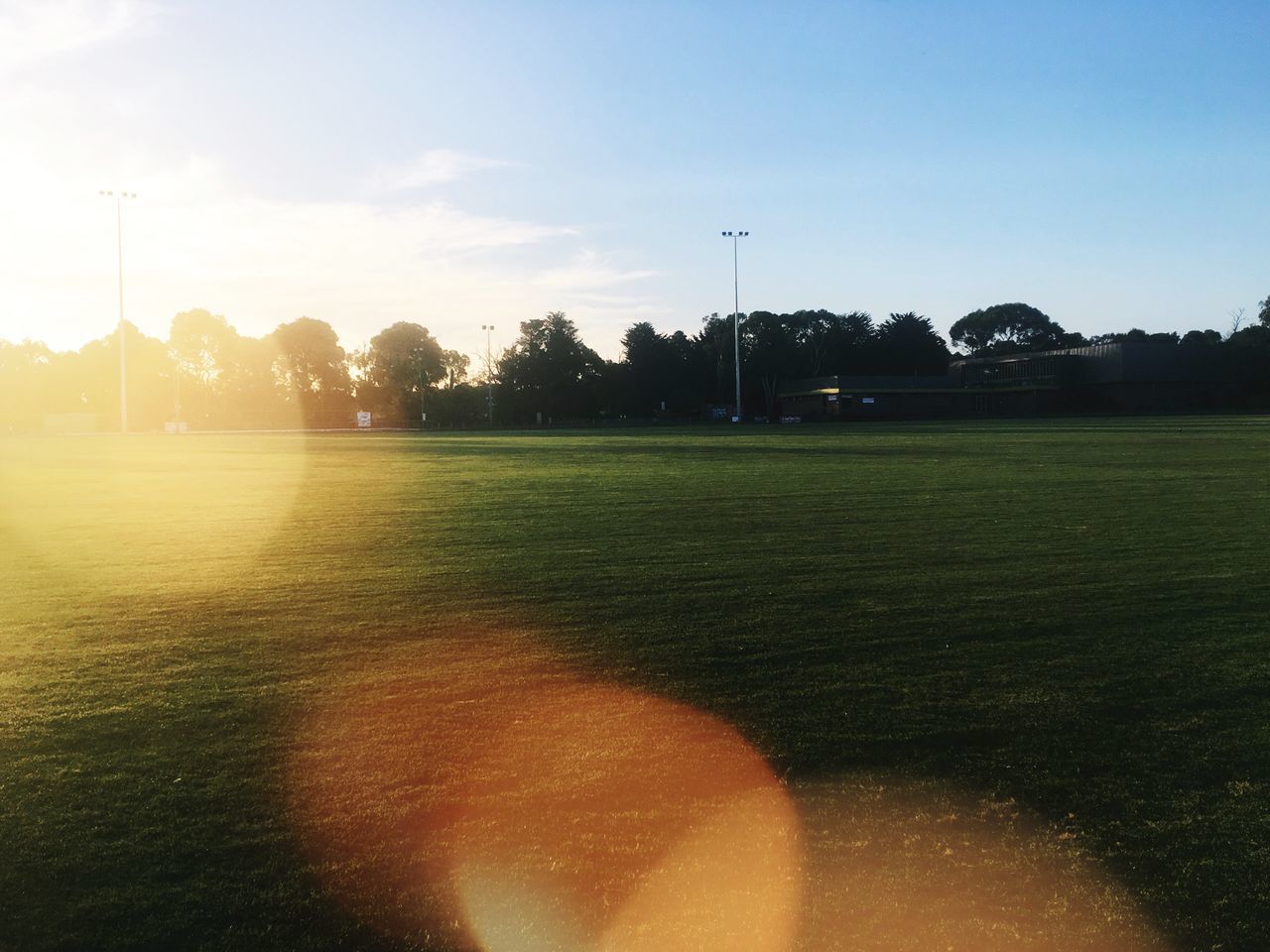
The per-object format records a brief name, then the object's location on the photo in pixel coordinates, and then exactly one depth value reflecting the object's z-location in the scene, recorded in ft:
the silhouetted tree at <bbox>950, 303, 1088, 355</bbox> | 442.09
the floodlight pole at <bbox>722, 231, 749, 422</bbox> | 241.98
